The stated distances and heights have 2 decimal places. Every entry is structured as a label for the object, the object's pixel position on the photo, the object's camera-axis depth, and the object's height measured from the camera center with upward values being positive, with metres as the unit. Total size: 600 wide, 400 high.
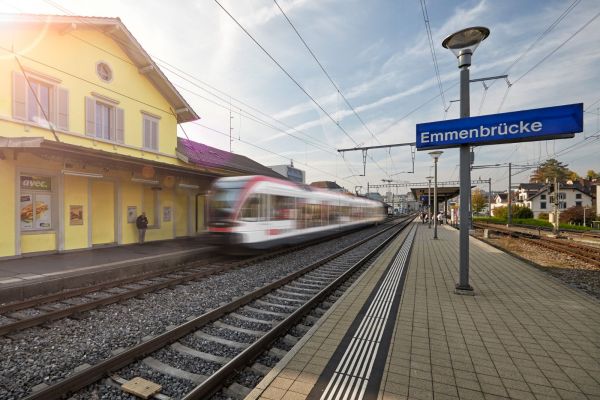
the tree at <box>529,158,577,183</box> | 76.19 +9.02
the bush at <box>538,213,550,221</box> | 55.88 -2.08
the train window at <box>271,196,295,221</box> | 11.89 -0.08
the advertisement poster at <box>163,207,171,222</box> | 15.92 -0.46
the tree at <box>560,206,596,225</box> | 46.50 -1.75
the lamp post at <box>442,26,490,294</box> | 6.38 +0.95
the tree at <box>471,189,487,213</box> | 85.49 +1.02
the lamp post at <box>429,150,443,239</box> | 18.70 +3.16
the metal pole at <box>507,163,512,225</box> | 30.01 +2.27
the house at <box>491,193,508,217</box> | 94.61 +1.95
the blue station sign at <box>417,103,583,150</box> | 5.28 +1.51
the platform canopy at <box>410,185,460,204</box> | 36.62 +1.87
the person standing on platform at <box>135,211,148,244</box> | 13.89 -0.92
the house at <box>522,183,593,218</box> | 64.94 +1.95
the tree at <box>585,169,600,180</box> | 84.74 +8.69
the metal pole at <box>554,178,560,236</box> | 22.86 +1.62
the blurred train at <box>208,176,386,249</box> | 10.44 -0.27
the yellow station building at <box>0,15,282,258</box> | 9.79 +2.77
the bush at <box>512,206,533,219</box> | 47.12 -1.27
